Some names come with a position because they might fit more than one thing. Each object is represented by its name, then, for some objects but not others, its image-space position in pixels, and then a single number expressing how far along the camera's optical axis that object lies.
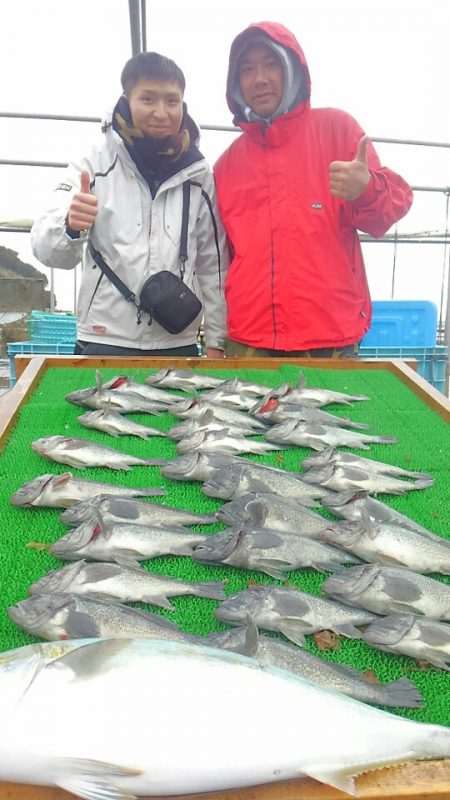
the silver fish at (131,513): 1.97
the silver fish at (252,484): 2.21
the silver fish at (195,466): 2.34
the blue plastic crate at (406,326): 6.62
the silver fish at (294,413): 2.87
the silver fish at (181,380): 3.32
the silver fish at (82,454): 2.42
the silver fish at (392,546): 1.85
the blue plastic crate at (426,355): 6.12
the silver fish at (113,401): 2.93
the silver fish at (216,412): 2.88
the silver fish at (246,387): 3.21
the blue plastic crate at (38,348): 5.76
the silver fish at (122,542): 1.82
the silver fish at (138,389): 3.10
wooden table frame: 1.06
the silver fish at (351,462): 2.41
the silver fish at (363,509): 2.02
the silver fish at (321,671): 1.34
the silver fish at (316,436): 2.69
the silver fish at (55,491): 2.08
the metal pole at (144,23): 4.61
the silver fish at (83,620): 1.48
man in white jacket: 3.37
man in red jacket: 3.47
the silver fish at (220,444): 2.57
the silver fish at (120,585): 1.66
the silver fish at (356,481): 2.33
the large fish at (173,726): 1.05
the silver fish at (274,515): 2.00
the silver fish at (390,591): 1.66
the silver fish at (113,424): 2.74
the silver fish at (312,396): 3.11
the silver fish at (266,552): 1.80
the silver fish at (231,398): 3.08
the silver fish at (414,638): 1.49
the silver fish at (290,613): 1.56
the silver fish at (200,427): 2.71
